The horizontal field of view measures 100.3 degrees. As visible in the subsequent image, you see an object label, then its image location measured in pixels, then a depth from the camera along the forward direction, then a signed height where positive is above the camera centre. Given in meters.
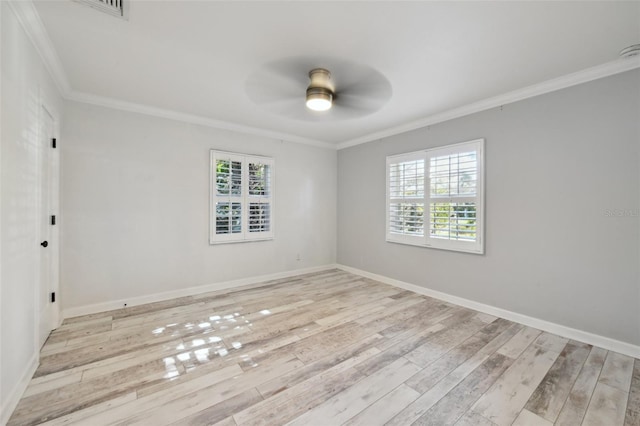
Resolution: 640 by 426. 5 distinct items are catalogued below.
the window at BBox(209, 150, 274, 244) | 4.18 +0.23
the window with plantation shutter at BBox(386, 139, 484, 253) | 3.48 +0.22
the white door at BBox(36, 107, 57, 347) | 2.45 -0.20
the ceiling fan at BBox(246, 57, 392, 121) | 2.42 +1.28
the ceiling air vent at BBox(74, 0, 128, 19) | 1.77 +1.38
